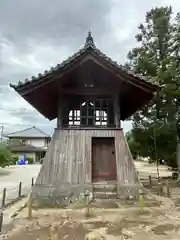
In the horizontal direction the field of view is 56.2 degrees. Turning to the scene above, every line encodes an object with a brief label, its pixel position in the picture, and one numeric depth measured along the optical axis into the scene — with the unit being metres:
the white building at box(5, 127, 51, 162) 39.91
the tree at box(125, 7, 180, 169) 11.66
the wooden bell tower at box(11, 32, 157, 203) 5.85
